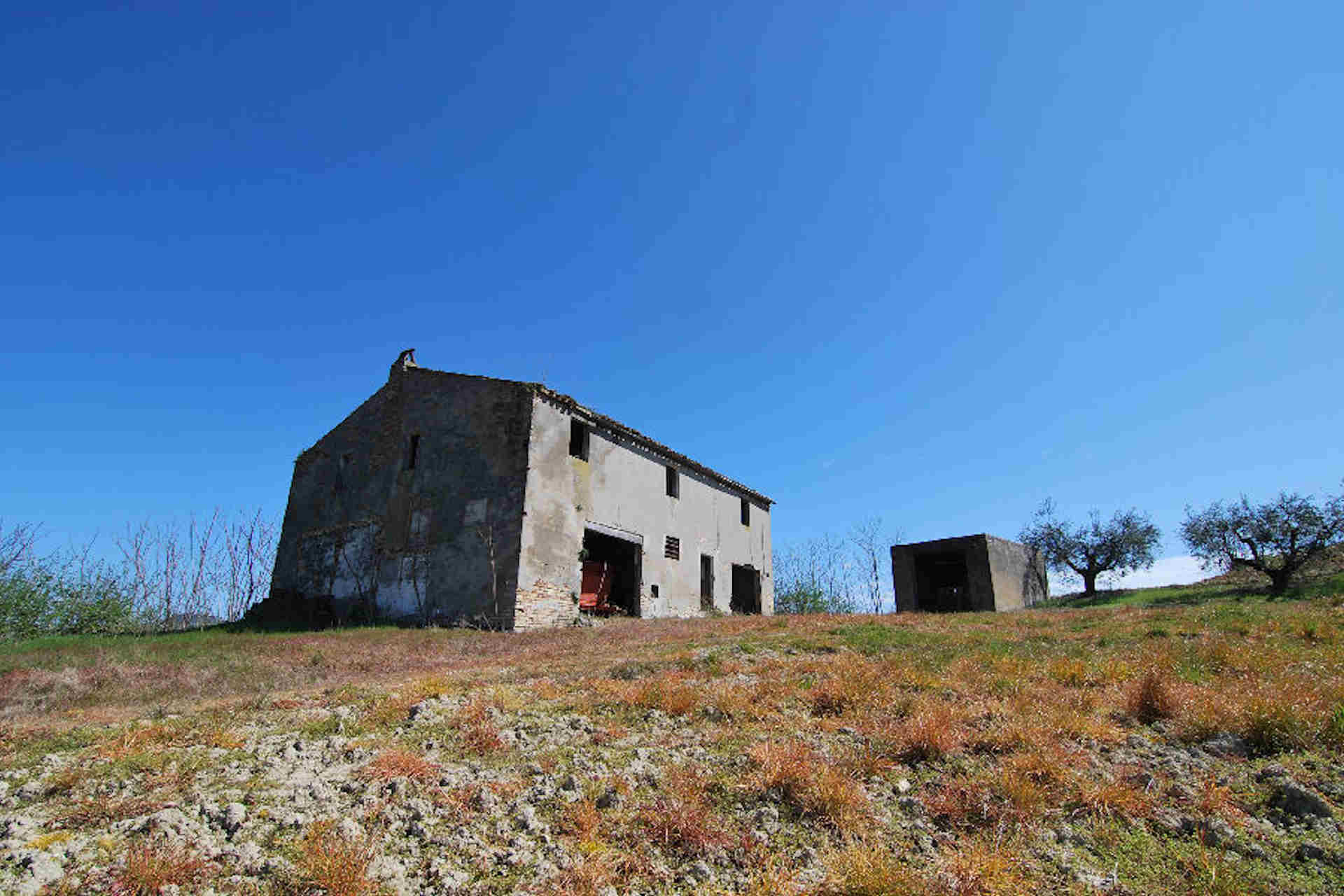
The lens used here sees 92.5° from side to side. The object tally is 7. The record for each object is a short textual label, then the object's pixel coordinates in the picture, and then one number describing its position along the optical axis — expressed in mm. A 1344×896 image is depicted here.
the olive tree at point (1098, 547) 36875
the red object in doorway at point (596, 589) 19125
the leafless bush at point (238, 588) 23484
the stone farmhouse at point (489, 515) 17438
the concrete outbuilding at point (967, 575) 20906
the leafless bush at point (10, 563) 18188
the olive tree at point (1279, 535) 23094
